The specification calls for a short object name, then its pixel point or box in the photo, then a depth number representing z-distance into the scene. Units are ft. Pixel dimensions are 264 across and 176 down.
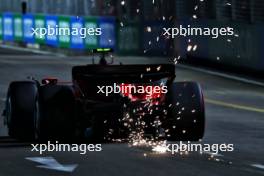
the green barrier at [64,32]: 146.61
